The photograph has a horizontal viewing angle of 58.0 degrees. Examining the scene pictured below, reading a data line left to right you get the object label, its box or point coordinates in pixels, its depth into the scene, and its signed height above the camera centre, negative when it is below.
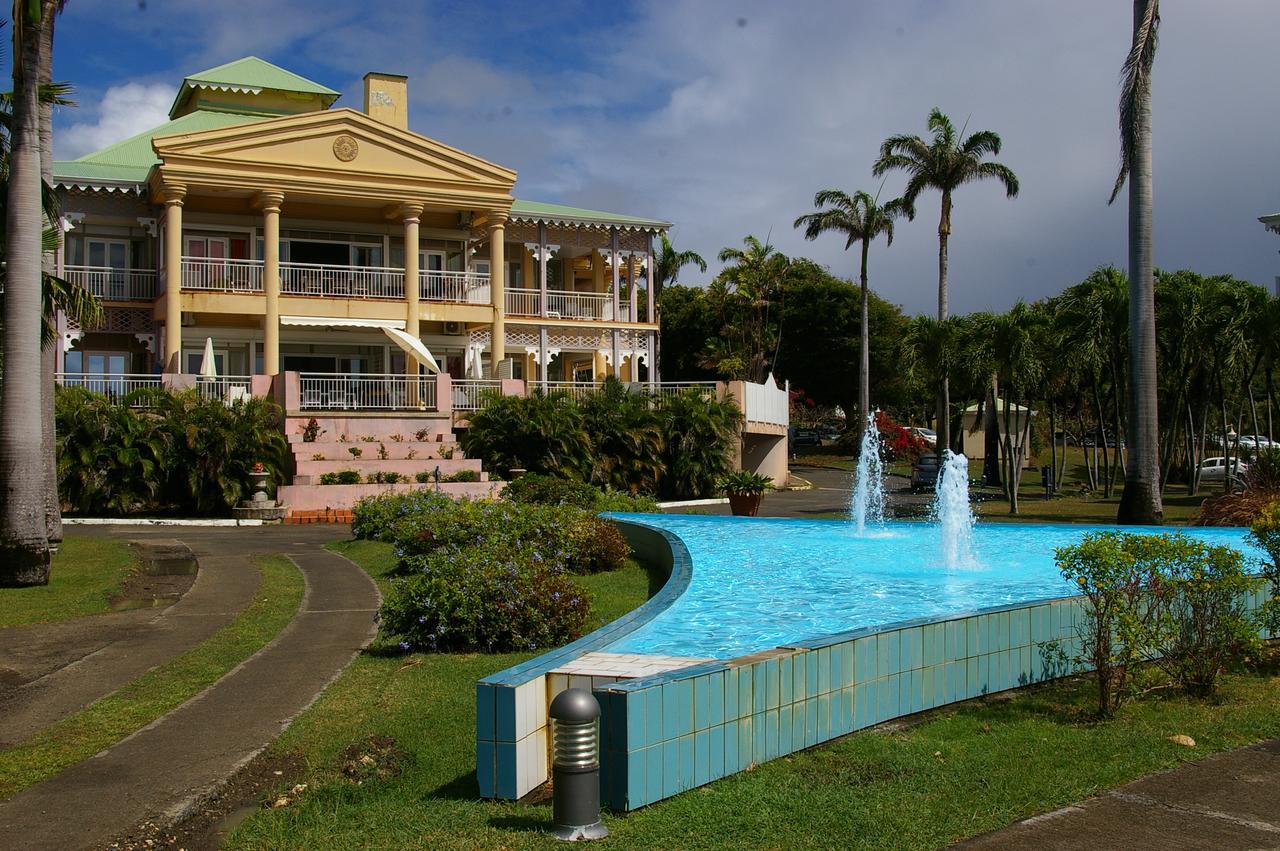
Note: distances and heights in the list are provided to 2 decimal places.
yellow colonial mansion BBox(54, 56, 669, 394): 31.66 +5.86
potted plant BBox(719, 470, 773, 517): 25.25 -1.18
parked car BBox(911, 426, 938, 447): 58.20 +0.24
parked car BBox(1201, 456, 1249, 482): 46.97 -1.44
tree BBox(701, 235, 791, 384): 55.88 +6.59
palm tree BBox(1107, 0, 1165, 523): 23.44 +3.30
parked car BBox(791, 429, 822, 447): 65.75 -0.01
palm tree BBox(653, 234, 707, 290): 64.31 +10.01
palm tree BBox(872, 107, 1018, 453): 42.84 +10.29
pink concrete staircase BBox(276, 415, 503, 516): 23.80 -0.40
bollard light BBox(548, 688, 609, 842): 5.35 -1.54
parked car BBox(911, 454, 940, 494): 40.84 -1.31
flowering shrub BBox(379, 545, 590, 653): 10.05 -1.49
